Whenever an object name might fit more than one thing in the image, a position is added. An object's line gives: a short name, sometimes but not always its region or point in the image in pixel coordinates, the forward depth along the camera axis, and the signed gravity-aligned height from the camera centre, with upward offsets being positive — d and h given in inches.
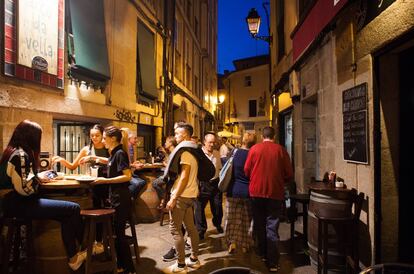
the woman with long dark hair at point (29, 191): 150.6 -19.0
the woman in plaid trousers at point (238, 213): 225.0 -43.2
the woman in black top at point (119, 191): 179.8 -22.8
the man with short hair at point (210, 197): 252.7 -36.9
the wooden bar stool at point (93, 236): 164.7 -43.2
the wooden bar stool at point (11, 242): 159.8 -43.6
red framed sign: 203.3 +68.4
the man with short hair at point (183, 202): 187.8 -29.9
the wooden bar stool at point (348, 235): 166.4 -43.0
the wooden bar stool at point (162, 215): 292.5 -57.7
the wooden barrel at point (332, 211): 168.9 -31.5
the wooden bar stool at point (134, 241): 195.6 -52.6
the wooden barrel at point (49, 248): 167.3 -48.4
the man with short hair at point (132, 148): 315.6 -0.4
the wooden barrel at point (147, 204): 309.4 -50.4
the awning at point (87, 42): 270.4 +88.8
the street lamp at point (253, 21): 465.4 +169.9
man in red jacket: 198.5 -24.1
